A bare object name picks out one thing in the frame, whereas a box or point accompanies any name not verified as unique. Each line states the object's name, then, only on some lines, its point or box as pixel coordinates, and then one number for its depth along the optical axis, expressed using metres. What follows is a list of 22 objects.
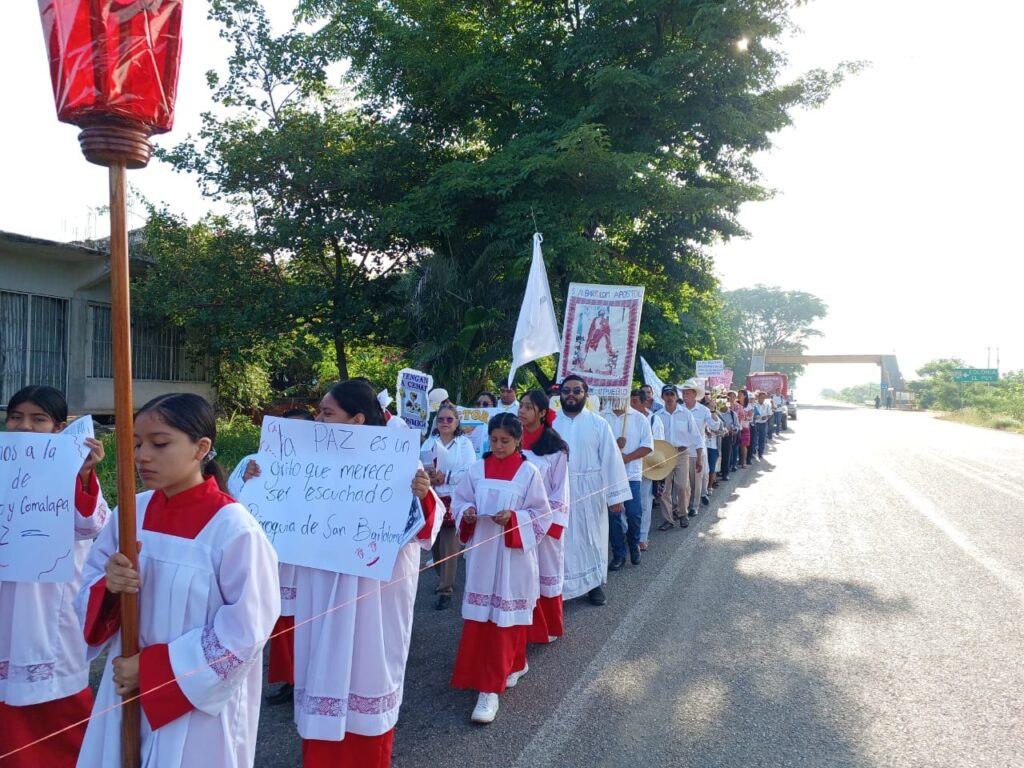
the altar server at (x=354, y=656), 3.20
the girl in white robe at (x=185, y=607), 2.16
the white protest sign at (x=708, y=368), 21.12
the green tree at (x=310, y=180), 13.91
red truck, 36.91
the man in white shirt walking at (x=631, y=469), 7.96
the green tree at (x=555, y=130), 13.17
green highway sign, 70.69
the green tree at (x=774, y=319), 87.38
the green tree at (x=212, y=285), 13.73
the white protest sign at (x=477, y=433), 8.18
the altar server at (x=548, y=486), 5.00
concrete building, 11.78
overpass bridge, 81.81
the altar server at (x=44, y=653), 3.16
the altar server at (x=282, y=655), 4.27
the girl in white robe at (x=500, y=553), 4.37
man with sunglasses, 6.49
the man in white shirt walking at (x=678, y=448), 10.48
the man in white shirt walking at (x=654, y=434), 8.83
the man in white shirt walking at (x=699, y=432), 11.48
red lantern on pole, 2.05
